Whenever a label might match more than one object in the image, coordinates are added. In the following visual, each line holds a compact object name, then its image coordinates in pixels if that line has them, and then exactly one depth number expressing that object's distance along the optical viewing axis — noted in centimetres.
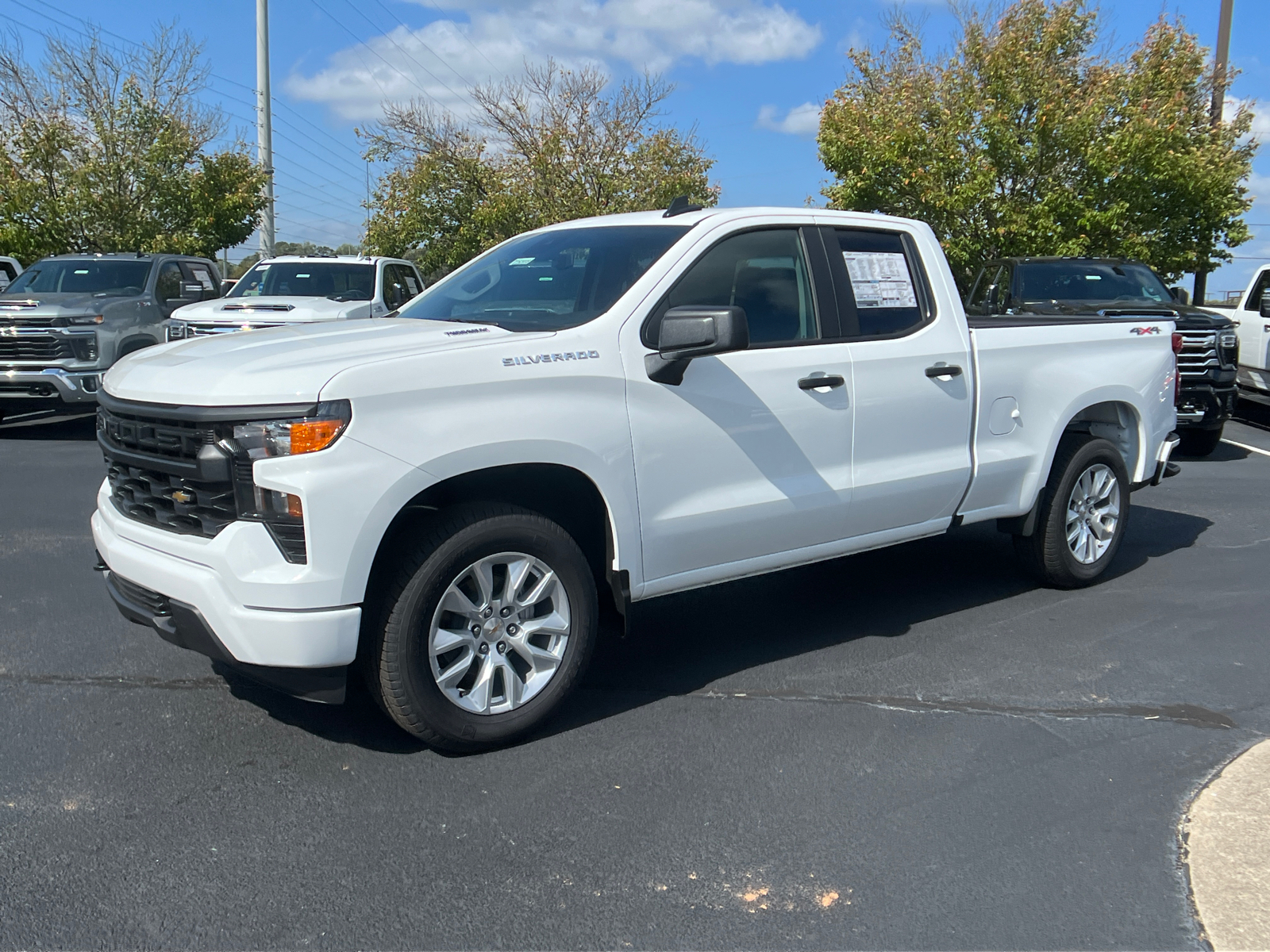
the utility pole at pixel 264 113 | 2472
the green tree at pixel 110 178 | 2111
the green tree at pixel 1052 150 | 1753
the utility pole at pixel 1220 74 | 1897
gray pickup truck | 1148
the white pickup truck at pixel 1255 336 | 1336
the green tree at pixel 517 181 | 2641
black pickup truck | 1120
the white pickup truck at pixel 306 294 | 1130
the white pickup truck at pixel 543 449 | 362
